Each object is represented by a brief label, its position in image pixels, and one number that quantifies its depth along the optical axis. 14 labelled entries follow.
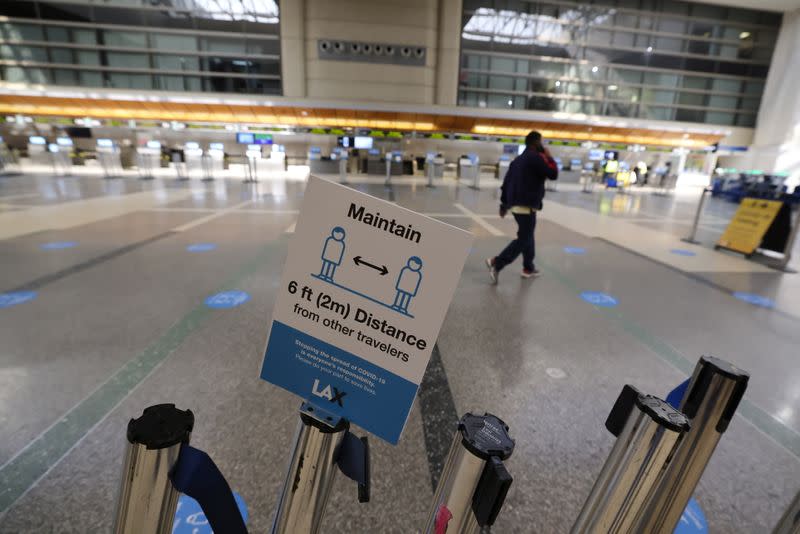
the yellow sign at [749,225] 5.12
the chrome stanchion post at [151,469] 0.59
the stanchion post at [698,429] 0.74
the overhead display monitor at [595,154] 18.55
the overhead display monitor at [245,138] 16.58
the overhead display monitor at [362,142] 17.33
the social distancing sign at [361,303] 0.62
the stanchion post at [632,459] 0.65
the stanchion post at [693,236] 5.95
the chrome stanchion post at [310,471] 0.64
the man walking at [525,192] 3.50
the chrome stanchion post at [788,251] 4.75
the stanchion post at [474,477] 0.59
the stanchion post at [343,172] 13.54
